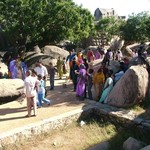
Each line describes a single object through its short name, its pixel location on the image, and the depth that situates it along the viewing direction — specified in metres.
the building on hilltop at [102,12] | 42.52
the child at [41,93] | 6.64
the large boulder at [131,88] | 6.52
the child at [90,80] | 7.22
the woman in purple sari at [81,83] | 7.16
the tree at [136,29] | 21.40
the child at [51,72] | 8.41
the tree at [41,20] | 14.12
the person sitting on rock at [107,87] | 6.95
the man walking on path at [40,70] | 7.75
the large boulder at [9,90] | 7.74
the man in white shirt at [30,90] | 6.01
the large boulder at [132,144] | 4.96
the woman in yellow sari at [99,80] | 7.20
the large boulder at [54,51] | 14.75
